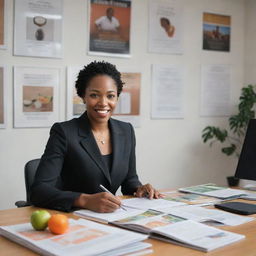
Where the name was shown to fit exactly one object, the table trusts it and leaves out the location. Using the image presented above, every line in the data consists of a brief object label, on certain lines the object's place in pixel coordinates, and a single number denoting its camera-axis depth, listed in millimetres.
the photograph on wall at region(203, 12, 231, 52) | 4418
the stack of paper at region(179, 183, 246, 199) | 2219
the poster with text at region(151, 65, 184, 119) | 4145
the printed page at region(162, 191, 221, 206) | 2049
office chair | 2590
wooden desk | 1295
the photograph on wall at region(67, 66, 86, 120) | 3650
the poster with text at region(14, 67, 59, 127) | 3434
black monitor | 2289
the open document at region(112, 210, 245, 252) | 1358
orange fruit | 1366
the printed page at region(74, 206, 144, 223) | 1648
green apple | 1413
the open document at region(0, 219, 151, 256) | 1223
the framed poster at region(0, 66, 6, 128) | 3350
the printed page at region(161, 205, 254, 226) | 1671
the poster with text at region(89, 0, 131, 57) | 3754
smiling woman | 2100
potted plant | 4250
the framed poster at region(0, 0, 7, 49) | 3320
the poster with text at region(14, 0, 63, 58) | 3409
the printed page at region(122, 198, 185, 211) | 1871
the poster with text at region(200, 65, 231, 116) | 4469
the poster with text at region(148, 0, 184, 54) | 4082
